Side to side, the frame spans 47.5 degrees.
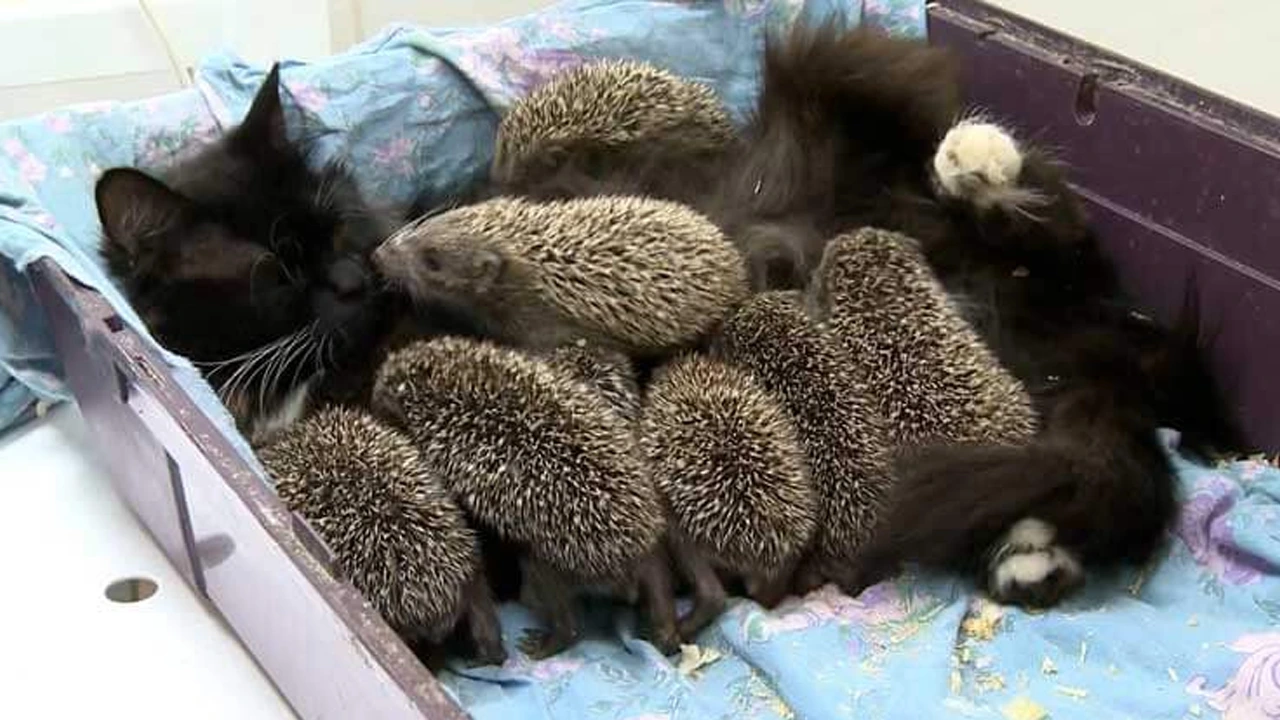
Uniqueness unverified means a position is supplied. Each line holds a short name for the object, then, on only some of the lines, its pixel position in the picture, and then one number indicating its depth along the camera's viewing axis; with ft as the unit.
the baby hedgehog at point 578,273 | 4.73
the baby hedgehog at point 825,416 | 4.56
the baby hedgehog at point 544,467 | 4.21
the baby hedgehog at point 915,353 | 4.66
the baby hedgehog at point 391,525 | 4.10
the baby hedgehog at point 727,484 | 4.37
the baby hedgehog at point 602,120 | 5.50
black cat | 4.60
